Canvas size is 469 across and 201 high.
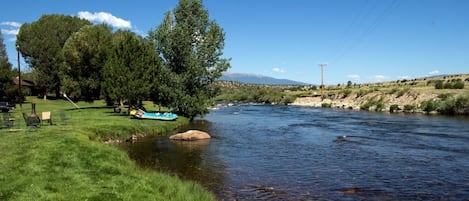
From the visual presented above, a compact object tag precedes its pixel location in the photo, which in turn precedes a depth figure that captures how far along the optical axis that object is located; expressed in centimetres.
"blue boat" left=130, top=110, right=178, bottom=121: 4072
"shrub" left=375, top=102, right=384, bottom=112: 6982
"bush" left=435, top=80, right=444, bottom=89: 7718
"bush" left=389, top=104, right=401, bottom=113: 6694
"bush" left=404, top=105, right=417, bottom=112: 6534
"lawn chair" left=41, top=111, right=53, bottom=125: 2906
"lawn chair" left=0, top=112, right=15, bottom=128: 2713
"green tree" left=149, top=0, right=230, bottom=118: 4638
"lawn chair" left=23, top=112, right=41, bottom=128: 2642
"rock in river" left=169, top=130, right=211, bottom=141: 3144
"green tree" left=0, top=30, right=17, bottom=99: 5975
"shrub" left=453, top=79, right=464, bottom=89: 7544
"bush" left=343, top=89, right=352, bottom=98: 9128
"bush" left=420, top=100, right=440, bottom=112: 6100
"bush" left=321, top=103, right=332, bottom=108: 8547
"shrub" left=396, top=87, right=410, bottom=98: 7412
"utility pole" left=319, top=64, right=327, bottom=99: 10682
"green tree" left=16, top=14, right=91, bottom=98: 7250
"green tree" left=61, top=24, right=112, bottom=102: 5675
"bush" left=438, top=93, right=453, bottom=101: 6247
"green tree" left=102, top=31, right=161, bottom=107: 4419
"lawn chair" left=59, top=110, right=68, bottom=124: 3268
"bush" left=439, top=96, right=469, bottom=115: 5662
